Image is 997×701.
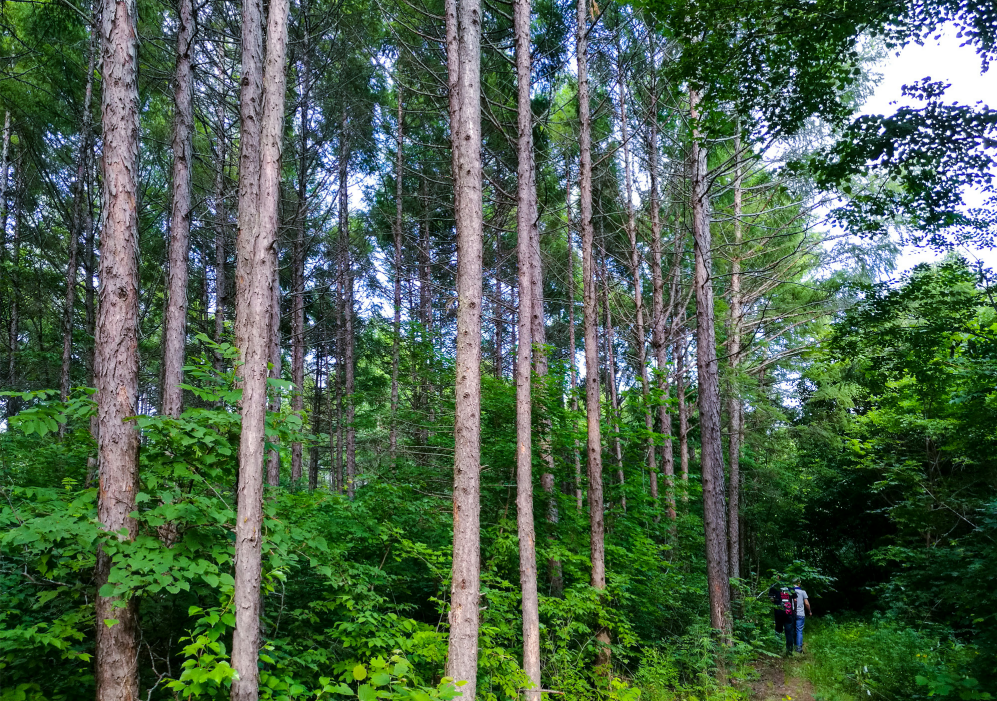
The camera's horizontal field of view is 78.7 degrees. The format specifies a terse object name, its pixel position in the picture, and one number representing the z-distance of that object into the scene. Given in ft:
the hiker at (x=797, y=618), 35.94
